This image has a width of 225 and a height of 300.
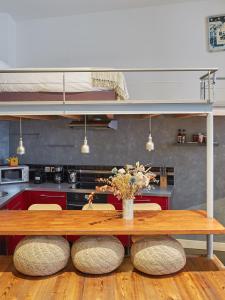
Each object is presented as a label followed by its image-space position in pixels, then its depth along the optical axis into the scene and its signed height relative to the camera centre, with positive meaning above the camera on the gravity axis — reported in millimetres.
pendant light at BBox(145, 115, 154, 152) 3092 +33
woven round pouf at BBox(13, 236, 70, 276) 2070 -750
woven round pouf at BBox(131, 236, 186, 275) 2080 -759
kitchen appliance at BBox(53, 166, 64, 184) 4684 -407
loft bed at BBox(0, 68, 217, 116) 3410 +734
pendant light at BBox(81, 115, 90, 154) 2896 +13
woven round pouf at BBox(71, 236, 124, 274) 2090 -752
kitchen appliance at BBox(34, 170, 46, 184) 4613 -429
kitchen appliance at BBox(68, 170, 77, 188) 4715 -440
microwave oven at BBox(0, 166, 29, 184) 4523 -385
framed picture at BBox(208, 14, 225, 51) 4230 +1675
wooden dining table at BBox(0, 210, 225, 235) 2127 -570
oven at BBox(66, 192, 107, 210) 4168 -707
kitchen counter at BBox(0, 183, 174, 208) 4008 -564
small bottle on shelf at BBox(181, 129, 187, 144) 4436 +195
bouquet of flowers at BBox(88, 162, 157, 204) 2262 -250
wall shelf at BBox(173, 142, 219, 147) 4344 +75
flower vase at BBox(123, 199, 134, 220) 2359 -478
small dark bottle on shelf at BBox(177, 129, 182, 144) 4442 +181
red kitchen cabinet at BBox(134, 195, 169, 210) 3980 -690
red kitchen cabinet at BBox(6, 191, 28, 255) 3820 -786
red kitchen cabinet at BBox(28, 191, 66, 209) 4215 -692
